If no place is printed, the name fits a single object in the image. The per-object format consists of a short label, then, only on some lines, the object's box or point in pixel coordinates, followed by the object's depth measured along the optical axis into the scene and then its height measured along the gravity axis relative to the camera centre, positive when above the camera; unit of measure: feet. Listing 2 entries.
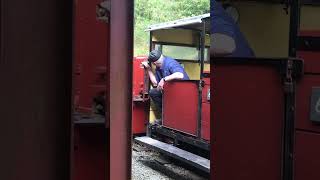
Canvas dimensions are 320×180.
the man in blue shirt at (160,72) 25.53 -0.36
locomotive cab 22.30 -1.47
